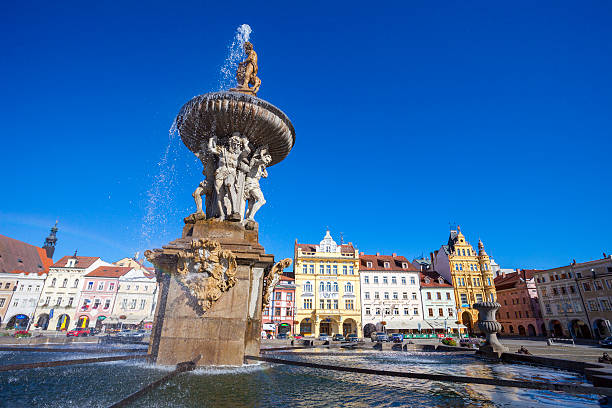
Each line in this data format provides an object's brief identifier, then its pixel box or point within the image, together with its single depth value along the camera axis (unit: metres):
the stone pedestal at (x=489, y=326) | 10.85
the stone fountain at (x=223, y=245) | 5.45
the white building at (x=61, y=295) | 42.03
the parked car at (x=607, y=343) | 25.78
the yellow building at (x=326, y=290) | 43.62
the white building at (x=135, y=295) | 43.66
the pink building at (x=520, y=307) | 49.47
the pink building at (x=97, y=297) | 42.91
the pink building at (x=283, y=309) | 42.12
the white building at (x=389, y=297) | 44.00
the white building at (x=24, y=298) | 40.88
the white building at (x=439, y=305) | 44.81
